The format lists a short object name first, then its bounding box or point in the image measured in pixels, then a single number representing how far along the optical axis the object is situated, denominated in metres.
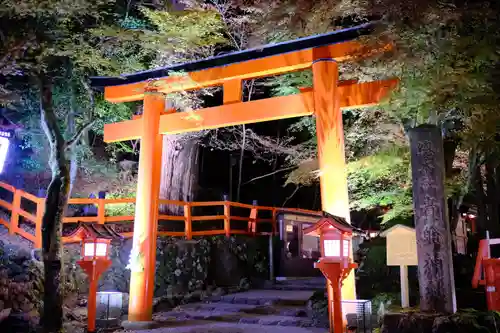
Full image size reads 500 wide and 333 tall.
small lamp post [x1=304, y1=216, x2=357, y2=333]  6.18
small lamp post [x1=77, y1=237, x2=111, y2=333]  8.39
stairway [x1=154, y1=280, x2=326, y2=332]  9.73
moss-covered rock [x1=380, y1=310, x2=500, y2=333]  5.48
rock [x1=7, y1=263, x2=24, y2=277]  9.97
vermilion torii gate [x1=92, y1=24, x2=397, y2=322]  7.89
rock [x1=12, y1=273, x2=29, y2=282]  9.78
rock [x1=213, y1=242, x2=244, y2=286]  13.86
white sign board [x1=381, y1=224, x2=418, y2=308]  7.04
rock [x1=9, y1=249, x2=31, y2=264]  10.36
